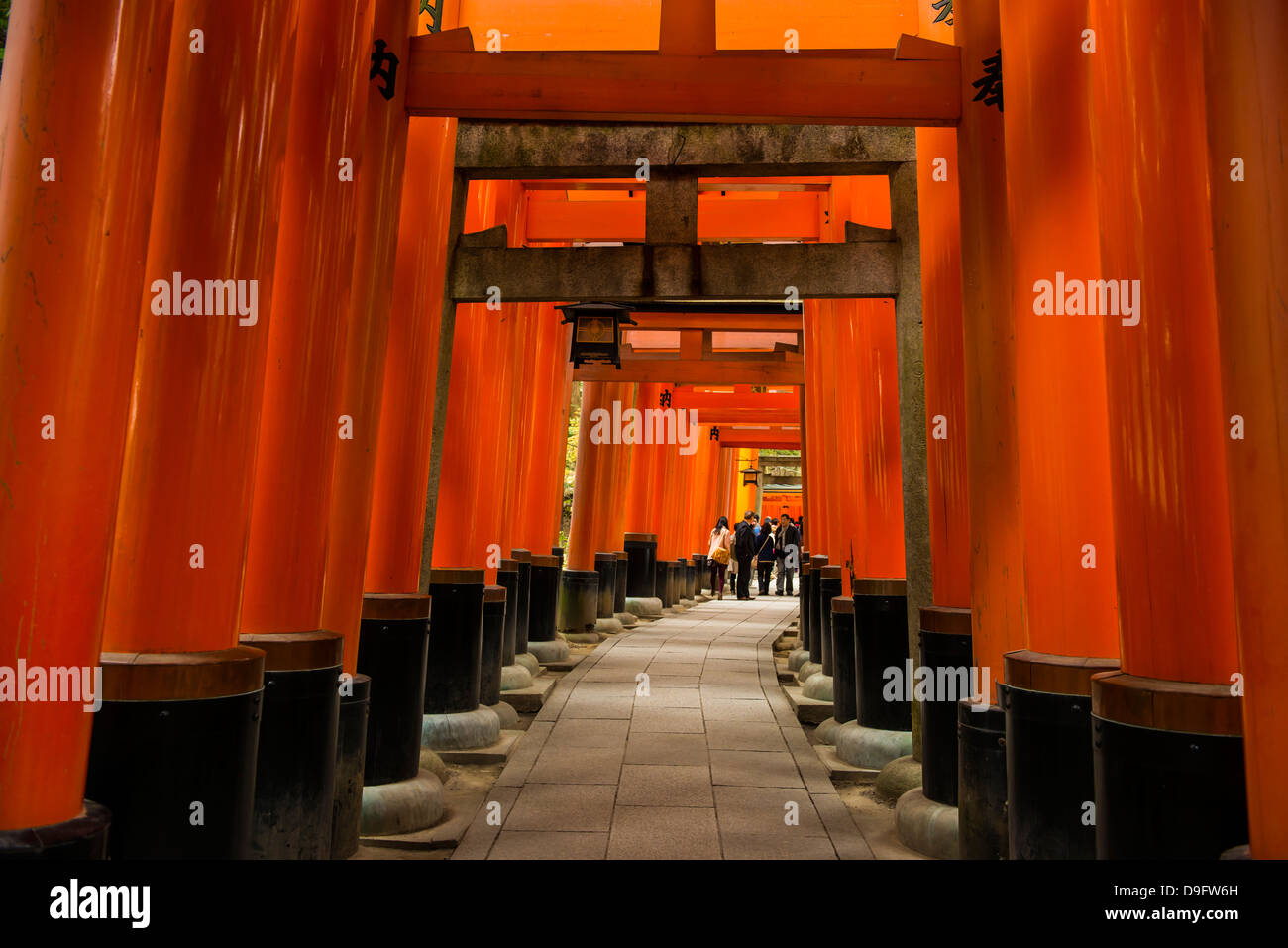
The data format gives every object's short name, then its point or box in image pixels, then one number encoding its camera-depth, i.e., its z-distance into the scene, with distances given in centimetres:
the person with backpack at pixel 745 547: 2153
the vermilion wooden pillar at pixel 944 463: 417
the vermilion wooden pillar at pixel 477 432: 630
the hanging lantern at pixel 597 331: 750
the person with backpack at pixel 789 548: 2375
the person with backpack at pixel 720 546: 2127
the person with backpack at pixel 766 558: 2342
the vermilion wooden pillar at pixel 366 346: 397
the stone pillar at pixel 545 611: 976
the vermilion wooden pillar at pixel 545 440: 1069
